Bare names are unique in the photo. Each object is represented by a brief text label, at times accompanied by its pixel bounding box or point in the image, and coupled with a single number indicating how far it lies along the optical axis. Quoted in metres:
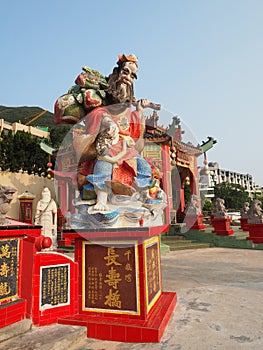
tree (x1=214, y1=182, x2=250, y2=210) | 42.84
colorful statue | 3.48
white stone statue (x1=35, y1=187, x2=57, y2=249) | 9.73
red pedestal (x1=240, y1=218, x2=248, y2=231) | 14.90
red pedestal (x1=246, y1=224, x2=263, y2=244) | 10.74
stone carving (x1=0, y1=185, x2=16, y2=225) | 2.74
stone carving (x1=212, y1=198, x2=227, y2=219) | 13.00
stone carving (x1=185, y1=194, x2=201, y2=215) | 14.04
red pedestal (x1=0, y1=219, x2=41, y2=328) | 2.67
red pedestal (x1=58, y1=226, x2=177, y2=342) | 2.80
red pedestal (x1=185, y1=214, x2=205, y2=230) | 13.47
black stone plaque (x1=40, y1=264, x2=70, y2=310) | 2.92
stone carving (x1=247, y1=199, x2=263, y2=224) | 10.73
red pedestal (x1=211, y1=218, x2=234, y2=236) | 12.41
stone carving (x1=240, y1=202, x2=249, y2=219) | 15.49
